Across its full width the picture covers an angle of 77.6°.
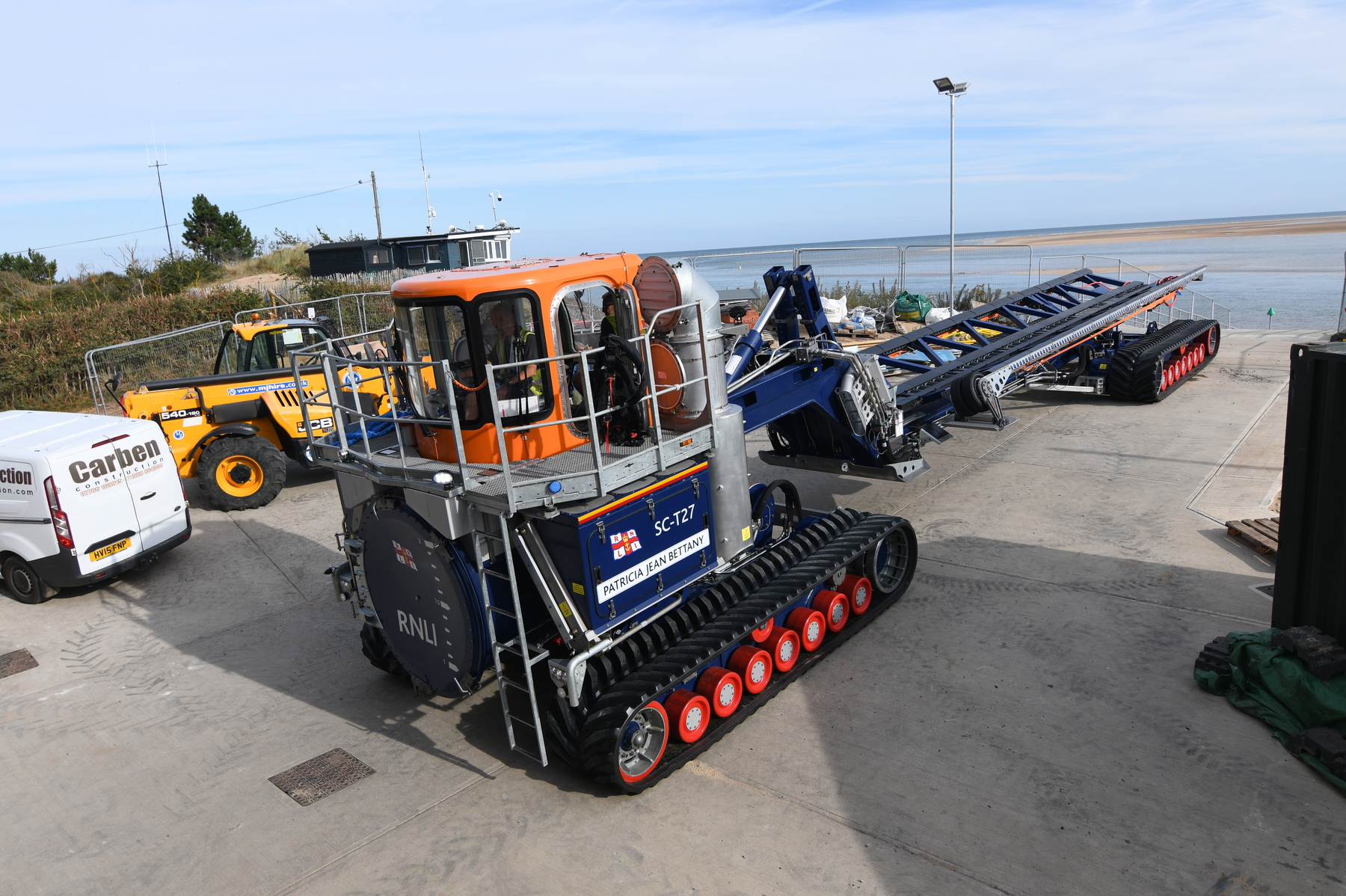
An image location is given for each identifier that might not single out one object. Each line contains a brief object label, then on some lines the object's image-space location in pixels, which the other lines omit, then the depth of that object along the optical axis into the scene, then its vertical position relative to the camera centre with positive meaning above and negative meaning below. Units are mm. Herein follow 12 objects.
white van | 8844 -2087
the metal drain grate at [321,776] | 5809 -3389
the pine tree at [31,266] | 39572 +2236
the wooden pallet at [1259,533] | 8344 -3053
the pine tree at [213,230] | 41938 +3408
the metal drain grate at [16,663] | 7938 -3305
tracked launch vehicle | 5465 -1740
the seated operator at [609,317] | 6176 -329
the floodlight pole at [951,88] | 22609 +4271
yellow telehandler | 11844 -1650
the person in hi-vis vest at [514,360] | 5547 -534
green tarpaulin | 5496 -3138
